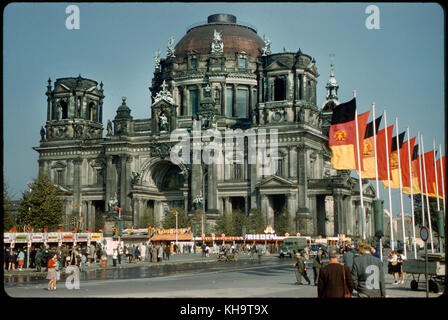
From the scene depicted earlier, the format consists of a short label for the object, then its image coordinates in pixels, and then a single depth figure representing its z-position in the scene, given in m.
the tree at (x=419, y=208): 107.26
